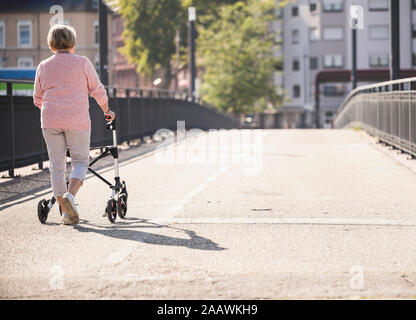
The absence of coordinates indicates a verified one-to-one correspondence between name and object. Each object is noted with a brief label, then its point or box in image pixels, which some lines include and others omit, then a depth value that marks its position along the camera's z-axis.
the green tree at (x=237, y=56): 71.69
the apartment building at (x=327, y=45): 86.44
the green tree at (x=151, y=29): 67.69
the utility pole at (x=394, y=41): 20.92
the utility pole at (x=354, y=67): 42.65
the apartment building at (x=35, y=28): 73.75
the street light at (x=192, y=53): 37.81
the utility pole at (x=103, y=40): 21.02
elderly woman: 7.91
